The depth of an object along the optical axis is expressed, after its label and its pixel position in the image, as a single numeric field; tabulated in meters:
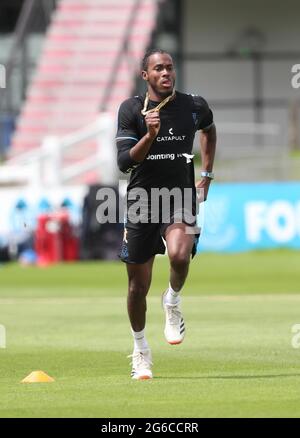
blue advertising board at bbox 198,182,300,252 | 29.61
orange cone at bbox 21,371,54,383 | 11.42
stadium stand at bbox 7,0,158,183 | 37.72
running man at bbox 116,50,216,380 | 11.62
